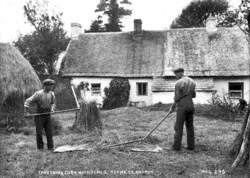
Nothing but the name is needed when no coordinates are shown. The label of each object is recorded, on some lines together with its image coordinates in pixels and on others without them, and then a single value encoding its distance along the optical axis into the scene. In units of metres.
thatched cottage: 21.20
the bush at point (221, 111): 14.64
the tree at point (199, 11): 38.03
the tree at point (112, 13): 39.91
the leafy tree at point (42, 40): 28.23
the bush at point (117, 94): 21.89
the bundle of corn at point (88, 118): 10.76
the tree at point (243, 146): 5.79
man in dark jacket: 7.42
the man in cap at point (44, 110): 7.75
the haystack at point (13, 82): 11.89
